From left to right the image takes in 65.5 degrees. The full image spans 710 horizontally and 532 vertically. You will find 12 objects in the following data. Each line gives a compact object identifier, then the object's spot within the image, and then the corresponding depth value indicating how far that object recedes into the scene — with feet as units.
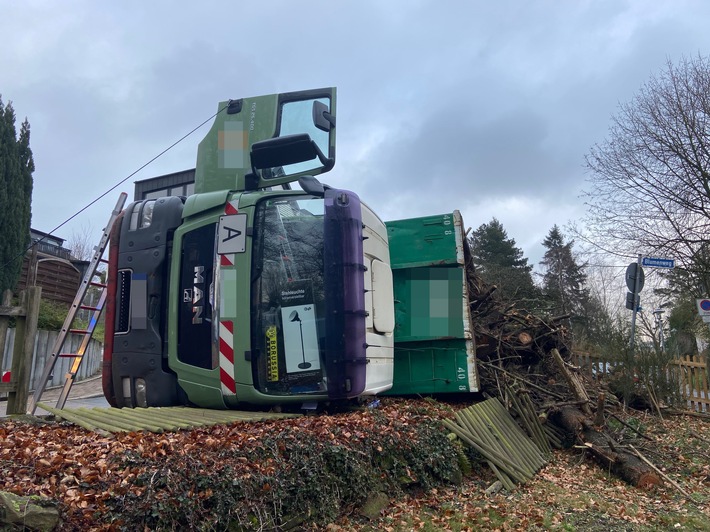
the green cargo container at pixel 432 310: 23.04
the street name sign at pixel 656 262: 36.58
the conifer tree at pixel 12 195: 61.31
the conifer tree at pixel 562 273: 124.49
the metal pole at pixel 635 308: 33.04
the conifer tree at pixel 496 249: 125.70
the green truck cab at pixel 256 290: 16.06
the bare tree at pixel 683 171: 47.80
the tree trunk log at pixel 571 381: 25.97
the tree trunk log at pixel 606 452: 19.27
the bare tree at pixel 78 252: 109.91
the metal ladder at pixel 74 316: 19.01
